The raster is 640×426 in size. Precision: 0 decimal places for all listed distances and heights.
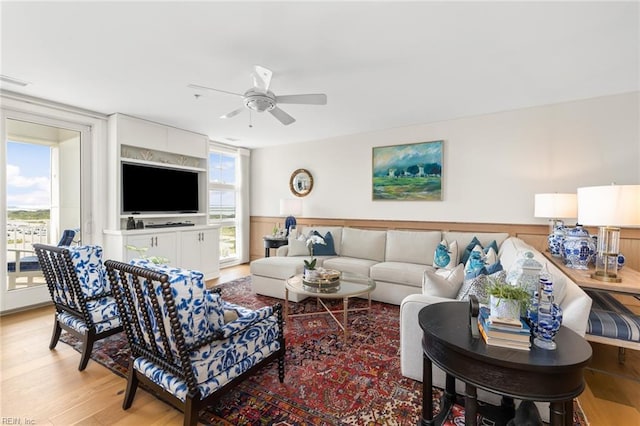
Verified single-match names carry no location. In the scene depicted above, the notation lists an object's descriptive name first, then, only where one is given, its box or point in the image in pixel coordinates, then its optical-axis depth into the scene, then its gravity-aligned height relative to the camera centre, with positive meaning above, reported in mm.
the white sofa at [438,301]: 1504 -680
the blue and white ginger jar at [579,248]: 2469 -328
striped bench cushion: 1838 -741
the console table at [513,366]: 1119 -640
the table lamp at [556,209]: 3006 +13
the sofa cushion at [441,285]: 2020 -534
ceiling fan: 2439 +946
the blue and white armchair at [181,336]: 1414 -700
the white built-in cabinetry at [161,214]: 3982 +9
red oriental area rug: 1745 -1246
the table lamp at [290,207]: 5300 +19
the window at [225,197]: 5738 +210
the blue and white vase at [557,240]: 2891 -304
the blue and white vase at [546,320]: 1253 -483
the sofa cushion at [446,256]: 3582 -580
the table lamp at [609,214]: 1953 -23
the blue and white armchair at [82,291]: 2195 -682
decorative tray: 2887 -729
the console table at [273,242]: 5086 -613
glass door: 3371 +148
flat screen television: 4155 +272
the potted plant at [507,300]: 1287 -407
